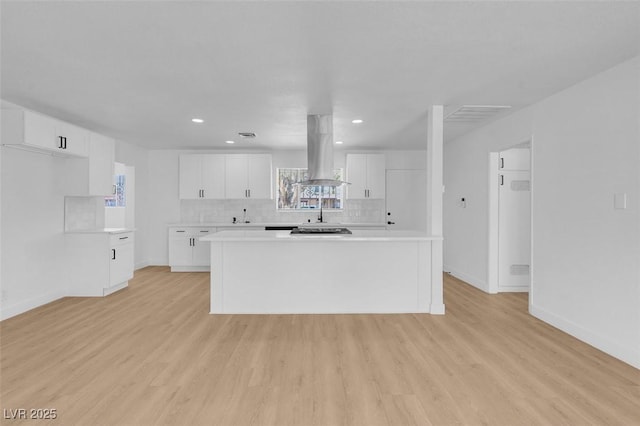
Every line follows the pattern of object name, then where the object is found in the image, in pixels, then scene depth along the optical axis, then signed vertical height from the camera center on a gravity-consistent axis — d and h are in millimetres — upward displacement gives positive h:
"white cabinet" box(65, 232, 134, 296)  4746 -793
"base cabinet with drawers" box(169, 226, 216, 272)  6523 -823
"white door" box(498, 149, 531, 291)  4945 -227
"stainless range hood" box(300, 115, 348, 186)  4461 +837
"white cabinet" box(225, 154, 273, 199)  6859 +695
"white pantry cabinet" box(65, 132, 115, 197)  4648 +545
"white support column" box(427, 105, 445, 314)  4020 +286
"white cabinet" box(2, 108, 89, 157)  3609 +894
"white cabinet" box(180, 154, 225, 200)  6844 +709
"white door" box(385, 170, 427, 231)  7277 +259
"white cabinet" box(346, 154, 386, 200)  6891 +724
